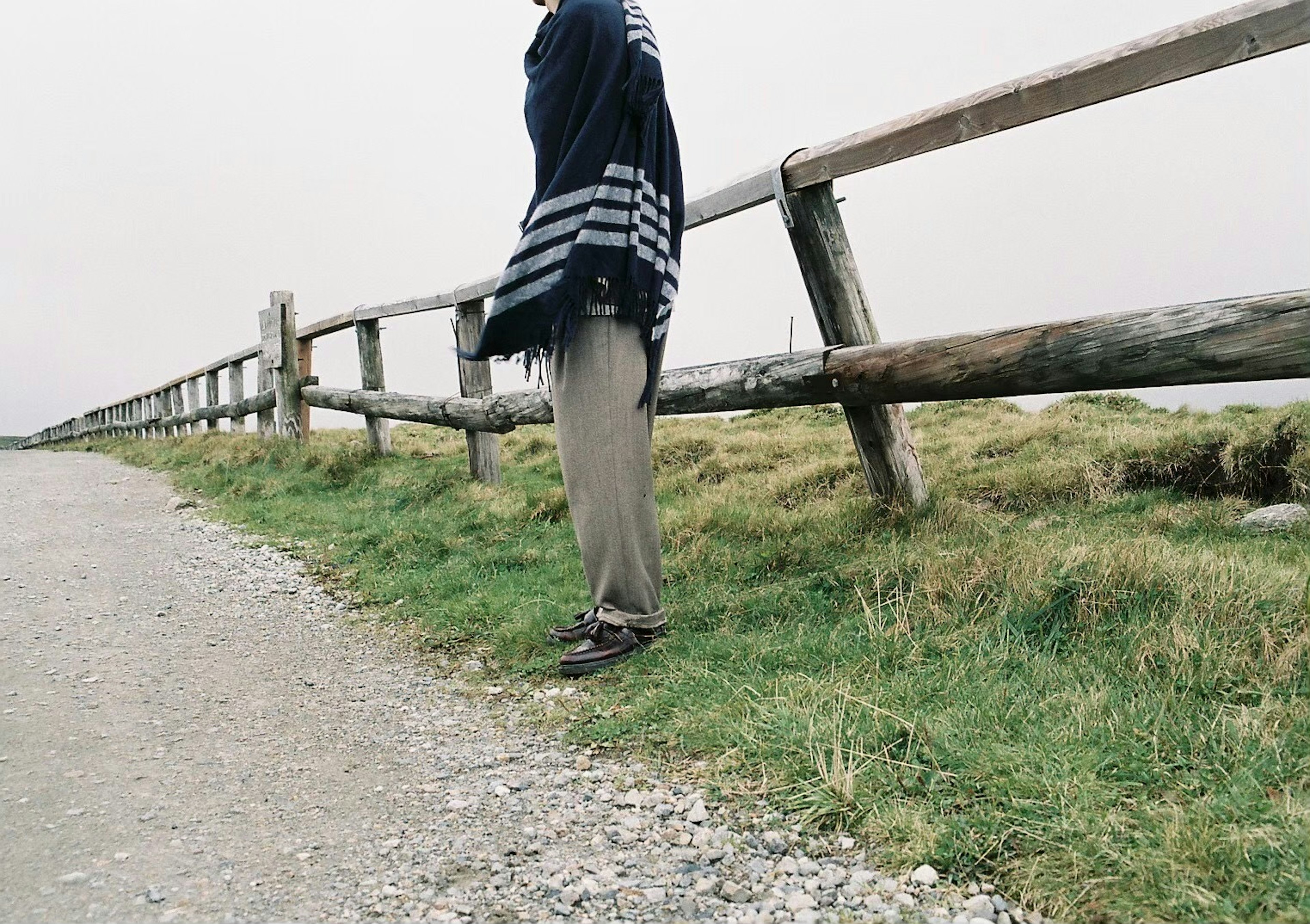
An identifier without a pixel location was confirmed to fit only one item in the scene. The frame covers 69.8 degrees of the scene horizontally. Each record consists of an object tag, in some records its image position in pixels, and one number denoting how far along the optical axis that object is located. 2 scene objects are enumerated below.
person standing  3.23
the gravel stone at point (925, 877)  1.91
